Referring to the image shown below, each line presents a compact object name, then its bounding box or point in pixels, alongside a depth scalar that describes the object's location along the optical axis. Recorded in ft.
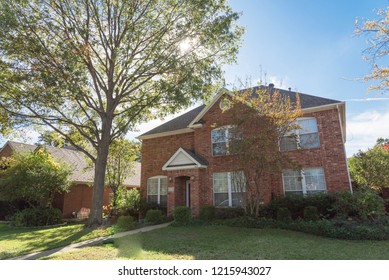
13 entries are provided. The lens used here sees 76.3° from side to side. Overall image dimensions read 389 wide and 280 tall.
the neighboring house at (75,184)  64.64
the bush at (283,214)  39.30
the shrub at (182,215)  43.29
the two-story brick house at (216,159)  43.93
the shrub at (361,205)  34.42
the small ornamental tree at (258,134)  36.14
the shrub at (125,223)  40.54
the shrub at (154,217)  46.01
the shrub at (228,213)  45.33
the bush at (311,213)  38.29
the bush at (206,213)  44.91
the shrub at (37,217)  49.27
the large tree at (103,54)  38.80
